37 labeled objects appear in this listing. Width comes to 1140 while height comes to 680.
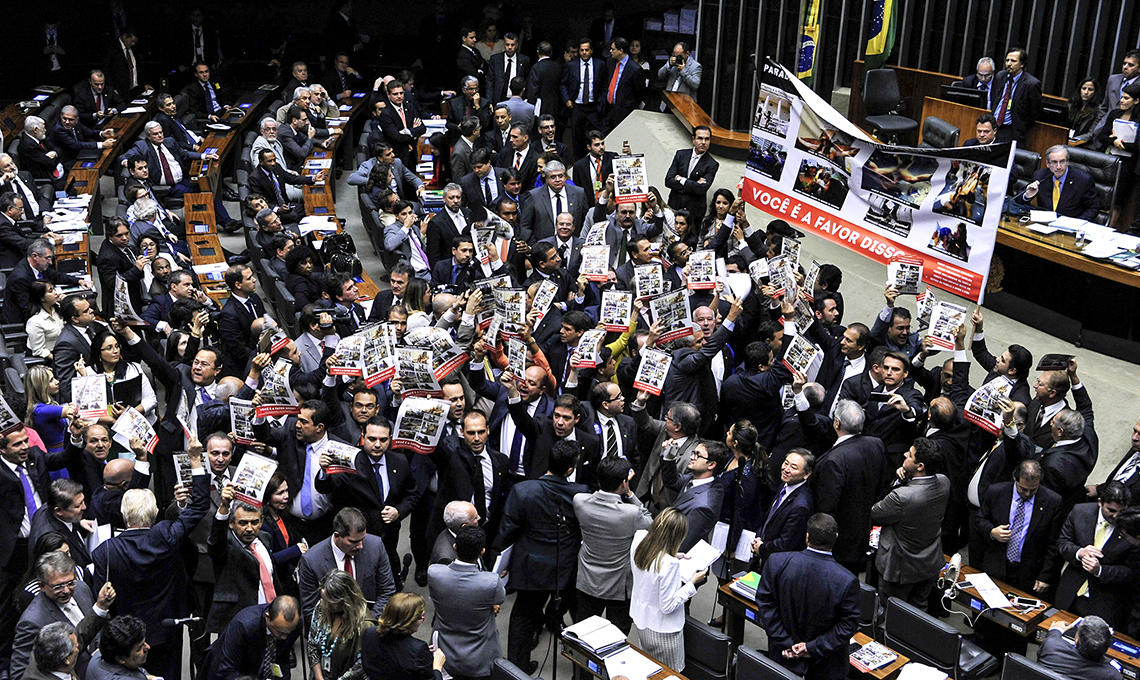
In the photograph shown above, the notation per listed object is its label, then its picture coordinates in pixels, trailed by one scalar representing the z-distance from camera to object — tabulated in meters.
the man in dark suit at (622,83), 14.03
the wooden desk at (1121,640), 5.97
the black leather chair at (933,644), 6.17
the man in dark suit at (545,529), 6.43
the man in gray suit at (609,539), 6.27
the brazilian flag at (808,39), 14.91
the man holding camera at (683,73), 14.94
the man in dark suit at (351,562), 5.95
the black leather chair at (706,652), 6.04
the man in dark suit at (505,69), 14.44
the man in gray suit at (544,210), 10.62
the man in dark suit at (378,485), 6.71
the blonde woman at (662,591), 5.89
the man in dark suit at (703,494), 6.58
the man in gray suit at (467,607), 5.72
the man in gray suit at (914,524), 6.70
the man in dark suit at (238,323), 8.77
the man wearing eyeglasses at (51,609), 5.65
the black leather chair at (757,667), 5.55
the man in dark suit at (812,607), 5.66
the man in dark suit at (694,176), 11.20
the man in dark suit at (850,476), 6.70
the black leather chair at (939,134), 11.68
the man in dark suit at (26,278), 9.51
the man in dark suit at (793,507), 6.54
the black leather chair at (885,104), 13.13
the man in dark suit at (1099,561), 6.47
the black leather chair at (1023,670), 5.60
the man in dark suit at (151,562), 5.95
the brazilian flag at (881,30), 15.02
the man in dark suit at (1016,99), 11.14
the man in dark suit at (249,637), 5.49
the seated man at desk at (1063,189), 9.77
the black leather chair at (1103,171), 10.14
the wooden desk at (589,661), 5.88
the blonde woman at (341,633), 5.53
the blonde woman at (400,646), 5.23
